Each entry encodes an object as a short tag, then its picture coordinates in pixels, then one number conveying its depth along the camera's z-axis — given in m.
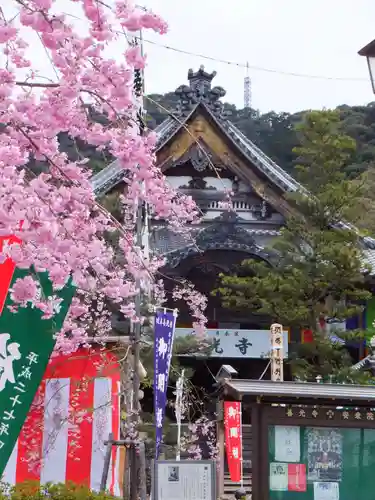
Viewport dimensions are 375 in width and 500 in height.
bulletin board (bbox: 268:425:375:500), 7.62
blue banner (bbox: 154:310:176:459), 10.62
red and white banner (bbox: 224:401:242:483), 14.89
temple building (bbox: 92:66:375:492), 21.41
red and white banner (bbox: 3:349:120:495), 10.50
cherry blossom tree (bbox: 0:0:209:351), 4.14
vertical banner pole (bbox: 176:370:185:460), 14.96
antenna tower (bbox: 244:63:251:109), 78.62
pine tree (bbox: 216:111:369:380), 16.77
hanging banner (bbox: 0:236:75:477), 6.50
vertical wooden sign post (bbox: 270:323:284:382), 15.52
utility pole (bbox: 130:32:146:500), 9.88
